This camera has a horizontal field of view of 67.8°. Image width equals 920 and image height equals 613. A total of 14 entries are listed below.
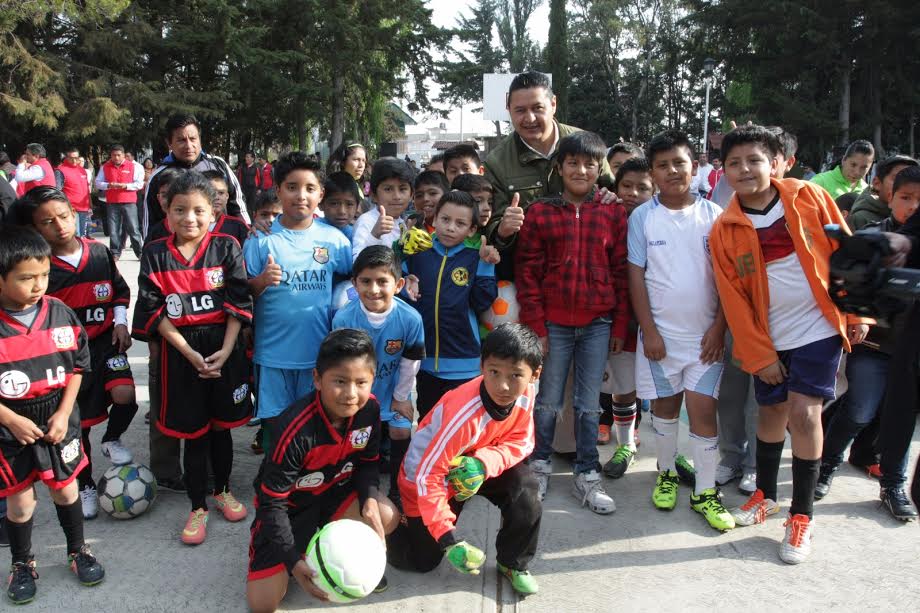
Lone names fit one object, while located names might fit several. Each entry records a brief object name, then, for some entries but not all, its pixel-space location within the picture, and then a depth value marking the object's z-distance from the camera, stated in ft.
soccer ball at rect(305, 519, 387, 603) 7.97
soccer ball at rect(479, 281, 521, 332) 12.02
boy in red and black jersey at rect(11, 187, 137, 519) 10.45
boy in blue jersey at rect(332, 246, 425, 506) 10.46
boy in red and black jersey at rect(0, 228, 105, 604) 8.71
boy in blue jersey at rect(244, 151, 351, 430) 11.10
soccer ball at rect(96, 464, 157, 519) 10.85
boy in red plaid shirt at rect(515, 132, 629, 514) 11.39
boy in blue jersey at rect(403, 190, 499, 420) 11.46
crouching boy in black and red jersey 8.54
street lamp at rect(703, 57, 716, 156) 86.58
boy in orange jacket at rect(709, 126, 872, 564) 9.87
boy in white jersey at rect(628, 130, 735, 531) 11.06
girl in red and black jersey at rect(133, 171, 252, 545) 10.41
